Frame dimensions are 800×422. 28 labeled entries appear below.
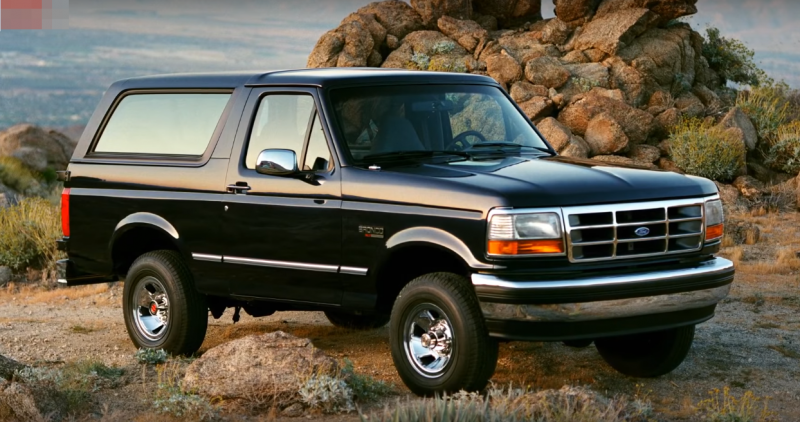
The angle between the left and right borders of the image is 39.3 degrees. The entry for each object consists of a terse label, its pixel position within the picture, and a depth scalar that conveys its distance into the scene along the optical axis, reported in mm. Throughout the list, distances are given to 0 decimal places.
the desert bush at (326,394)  6617
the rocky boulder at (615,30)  22547
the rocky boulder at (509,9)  24328
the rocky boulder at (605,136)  20516
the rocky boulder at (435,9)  23688
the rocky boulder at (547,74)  21781
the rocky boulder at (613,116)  20984
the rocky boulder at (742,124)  21500
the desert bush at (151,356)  8148
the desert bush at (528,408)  5441
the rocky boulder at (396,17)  23562
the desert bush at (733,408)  6316
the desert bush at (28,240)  15594
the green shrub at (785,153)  21242
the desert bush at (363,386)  6891
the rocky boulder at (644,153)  20750
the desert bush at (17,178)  26344
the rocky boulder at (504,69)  21891
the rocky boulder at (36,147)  29047
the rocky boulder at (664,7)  22688
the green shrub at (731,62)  24688
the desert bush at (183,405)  6445
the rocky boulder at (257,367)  6789
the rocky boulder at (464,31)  23062
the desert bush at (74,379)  6723
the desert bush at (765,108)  22250
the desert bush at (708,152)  20156
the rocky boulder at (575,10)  23266
